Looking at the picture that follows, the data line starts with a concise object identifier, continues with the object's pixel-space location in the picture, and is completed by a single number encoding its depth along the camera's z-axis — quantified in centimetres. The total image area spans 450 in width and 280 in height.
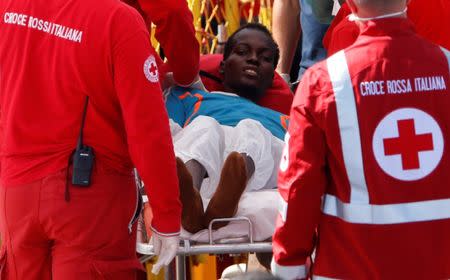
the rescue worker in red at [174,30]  1084
